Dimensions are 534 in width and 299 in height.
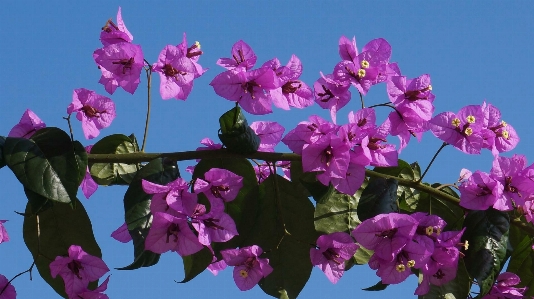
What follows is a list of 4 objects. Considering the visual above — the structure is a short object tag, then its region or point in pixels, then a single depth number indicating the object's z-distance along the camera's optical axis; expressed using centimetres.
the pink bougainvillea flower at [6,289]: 222
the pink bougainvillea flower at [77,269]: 207
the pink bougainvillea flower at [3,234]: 218
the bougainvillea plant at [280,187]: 192
